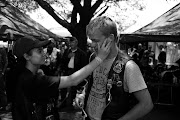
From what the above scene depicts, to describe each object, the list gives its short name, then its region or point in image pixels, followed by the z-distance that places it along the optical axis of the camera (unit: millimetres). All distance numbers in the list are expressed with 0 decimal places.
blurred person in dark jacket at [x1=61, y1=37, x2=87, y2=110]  4641
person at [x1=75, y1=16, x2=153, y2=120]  1289
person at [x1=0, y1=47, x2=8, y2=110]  3571
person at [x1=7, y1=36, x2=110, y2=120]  1434
